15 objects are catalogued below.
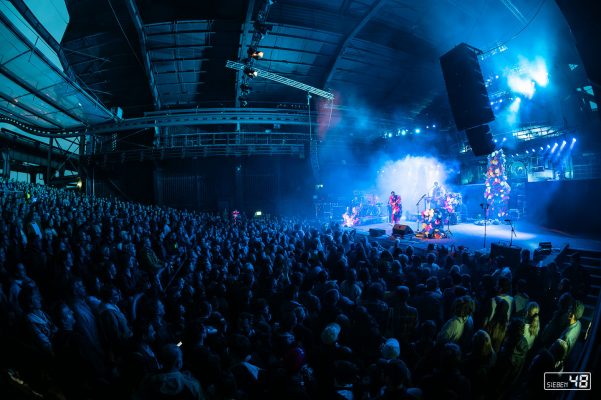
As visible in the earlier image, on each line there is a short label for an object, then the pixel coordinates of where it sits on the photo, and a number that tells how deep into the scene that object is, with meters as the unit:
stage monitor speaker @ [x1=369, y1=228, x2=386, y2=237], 11.44
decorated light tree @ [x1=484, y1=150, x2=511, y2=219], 14.11
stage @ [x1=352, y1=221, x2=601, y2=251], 8.73
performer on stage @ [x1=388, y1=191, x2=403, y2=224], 14.41
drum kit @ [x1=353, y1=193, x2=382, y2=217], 17.08
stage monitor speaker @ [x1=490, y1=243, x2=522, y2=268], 6.52
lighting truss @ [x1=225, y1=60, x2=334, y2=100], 14.13
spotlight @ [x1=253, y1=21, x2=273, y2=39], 10.68
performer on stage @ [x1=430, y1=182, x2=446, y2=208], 14.09
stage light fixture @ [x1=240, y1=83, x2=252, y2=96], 14.37
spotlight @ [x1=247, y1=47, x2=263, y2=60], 11.27
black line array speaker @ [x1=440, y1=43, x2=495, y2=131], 7.34
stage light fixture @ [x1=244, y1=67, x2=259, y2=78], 12.26
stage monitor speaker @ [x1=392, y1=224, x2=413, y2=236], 10.61
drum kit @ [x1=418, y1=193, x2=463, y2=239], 11.20
